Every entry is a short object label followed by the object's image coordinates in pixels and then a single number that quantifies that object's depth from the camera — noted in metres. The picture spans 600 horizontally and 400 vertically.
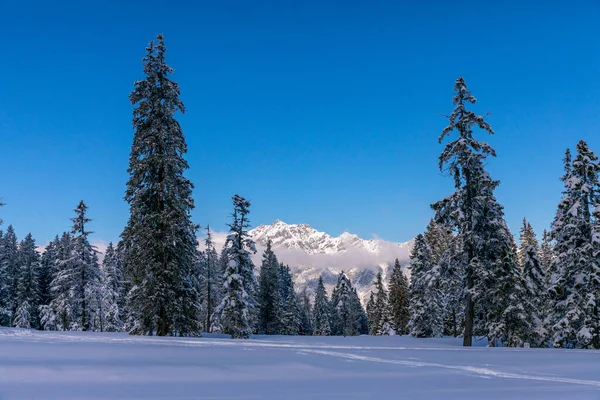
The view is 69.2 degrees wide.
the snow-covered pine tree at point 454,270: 26.84
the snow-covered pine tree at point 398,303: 65.31
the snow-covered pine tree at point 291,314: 65.89
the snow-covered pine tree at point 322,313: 83.25
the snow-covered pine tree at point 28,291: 53.72
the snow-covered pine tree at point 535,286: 26.47
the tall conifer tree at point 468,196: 25.91
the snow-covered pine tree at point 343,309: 75.06
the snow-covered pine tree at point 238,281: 38.91
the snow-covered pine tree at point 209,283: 56.93
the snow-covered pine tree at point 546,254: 57.83
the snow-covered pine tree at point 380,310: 72.06
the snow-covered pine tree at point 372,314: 80.75
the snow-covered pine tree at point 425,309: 49.69
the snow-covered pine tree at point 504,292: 25.83
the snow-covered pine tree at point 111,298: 57.78
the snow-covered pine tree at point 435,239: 61.19
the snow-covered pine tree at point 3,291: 53.43
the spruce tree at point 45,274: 59.06
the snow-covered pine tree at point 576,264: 24.30
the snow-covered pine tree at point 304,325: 85.05
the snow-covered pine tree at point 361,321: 69.38
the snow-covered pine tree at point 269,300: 61.19
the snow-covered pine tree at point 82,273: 43.94
